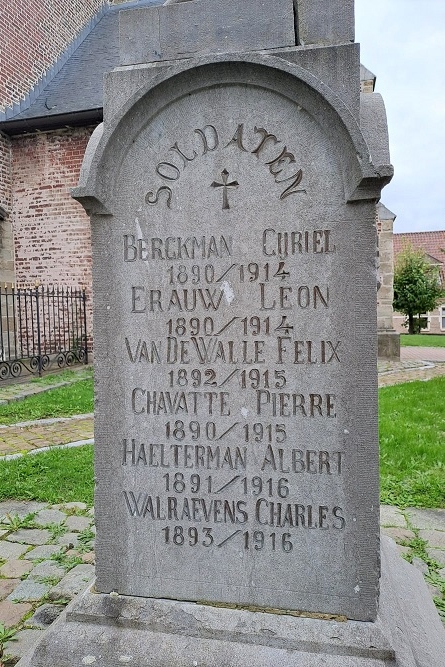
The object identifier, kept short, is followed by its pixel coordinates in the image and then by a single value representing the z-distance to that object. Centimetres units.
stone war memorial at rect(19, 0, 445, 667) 202
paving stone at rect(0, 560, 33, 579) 304
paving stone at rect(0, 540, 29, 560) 326
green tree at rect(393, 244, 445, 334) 3009
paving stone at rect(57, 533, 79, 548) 338
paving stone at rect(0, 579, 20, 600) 284
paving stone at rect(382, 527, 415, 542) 340
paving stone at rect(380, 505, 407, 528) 363
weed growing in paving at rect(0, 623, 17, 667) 241
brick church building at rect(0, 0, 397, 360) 1205
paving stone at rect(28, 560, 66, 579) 300
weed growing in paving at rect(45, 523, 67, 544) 349
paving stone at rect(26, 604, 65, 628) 254
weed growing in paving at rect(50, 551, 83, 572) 310
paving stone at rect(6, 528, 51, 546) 345
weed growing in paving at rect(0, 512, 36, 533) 364
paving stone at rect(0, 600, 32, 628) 258
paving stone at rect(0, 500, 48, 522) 386
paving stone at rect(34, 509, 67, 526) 371
